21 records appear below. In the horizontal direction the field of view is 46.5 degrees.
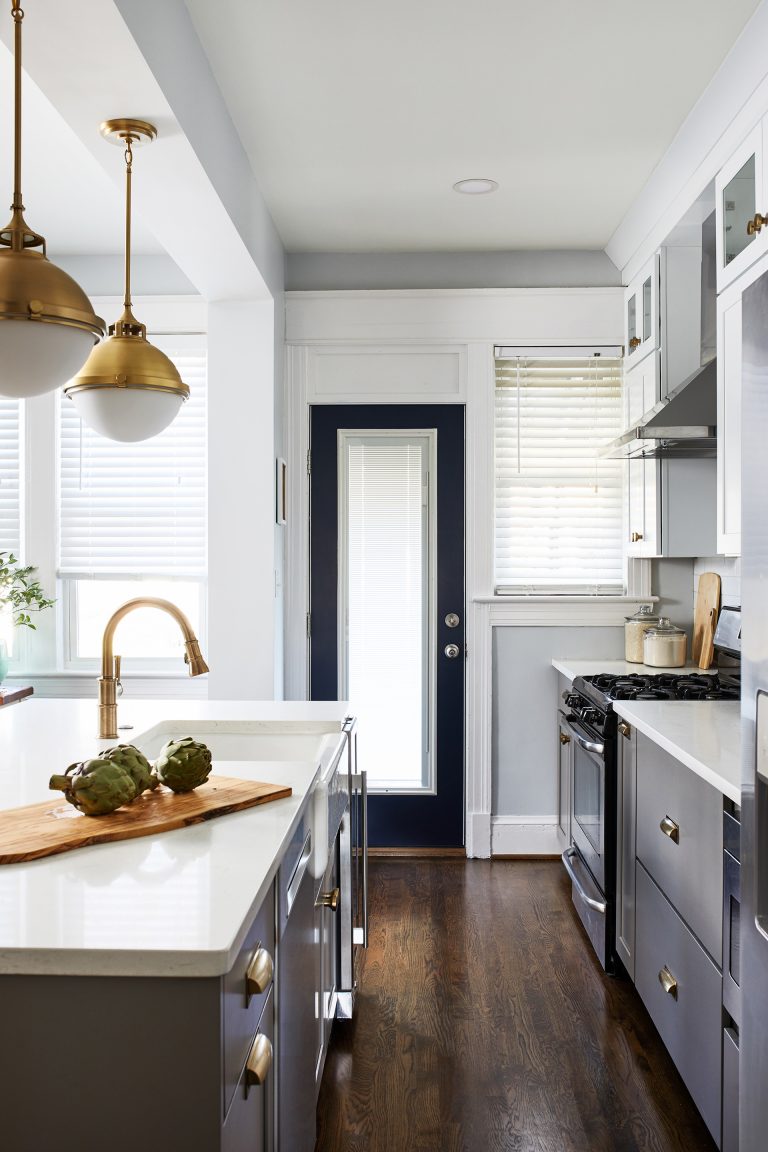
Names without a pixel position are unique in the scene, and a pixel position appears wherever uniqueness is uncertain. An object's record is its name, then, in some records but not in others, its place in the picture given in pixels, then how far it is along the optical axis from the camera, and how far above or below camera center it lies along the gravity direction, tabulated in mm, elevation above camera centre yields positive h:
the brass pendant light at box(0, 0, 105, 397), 1401 +403
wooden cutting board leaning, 3600 -205
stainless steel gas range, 2836 -646
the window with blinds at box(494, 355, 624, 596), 4043 +411
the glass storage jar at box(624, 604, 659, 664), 3811 -273
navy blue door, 4074 -151
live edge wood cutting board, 1323 -405
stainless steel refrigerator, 1399 -224
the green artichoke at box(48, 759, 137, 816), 1419 -348
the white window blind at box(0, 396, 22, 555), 4168 +447
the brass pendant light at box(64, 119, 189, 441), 1992 +415
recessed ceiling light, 3287 +1421
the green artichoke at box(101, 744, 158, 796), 1480 -325
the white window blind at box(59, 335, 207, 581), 4137 +332
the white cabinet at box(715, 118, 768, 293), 2260 +967
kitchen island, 996 -496
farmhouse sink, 2197 -440
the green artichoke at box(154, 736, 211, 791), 1565 -346
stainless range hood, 2779 +495
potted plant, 3919 -112
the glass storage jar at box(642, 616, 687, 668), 3629 -318
